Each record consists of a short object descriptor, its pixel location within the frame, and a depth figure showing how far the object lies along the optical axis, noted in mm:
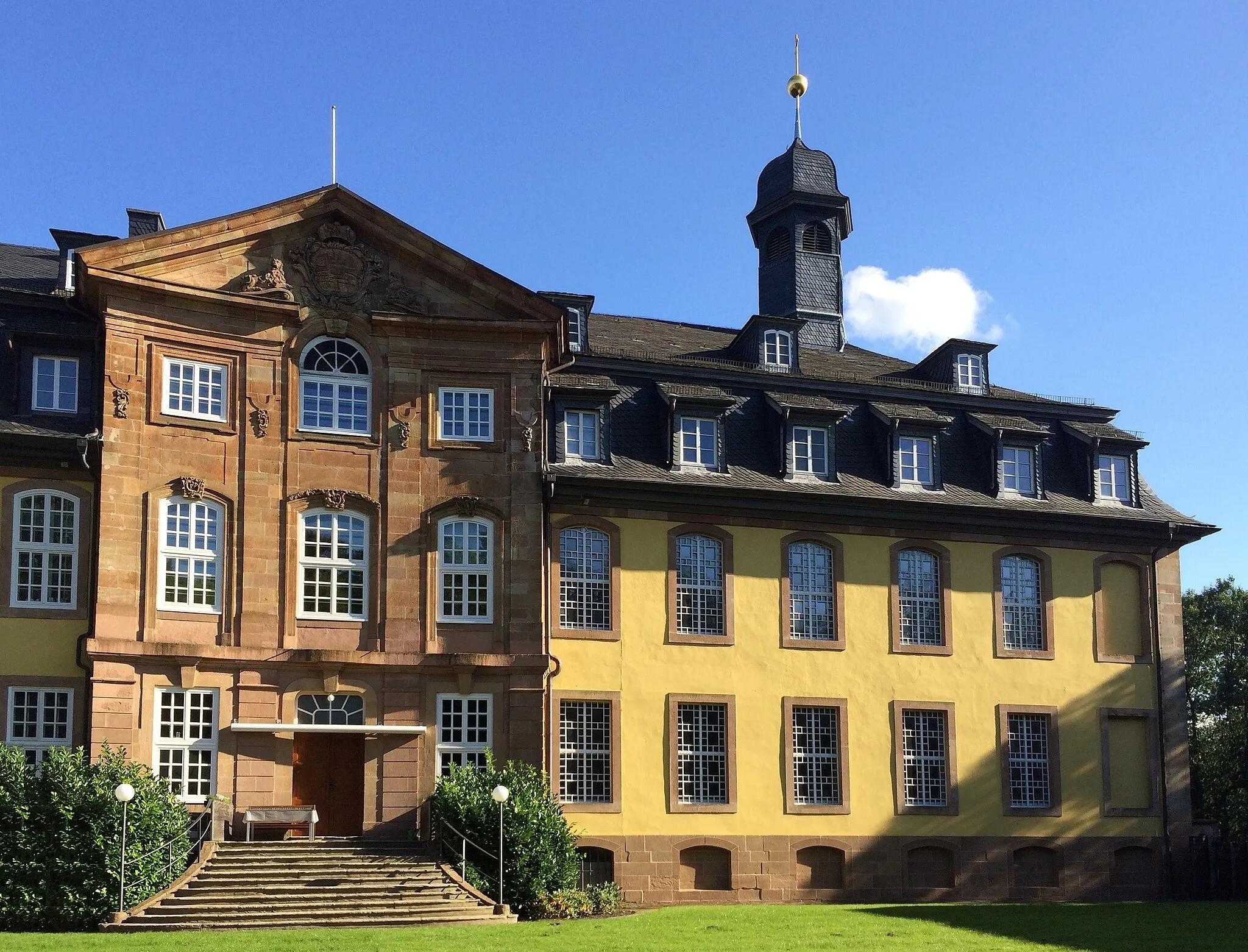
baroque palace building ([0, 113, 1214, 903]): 31047
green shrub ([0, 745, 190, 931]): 26656
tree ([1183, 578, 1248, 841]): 51031
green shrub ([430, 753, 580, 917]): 29234
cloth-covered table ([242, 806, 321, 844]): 30000
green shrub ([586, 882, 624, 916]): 30312
